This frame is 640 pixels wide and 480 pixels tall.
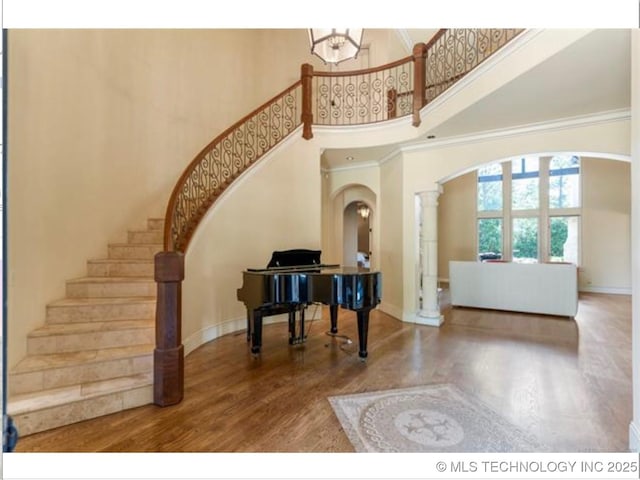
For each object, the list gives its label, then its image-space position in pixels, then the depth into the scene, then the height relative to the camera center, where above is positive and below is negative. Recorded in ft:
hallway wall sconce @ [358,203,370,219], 32.90 +2.93
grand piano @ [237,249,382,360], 10.49 -1.79
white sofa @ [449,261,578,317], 17.31 -2.89
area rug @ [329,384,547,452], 6.40 -4.22
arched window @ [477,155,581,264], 29.40 +2.67
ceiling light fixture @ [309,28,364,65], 9.24 +6.06
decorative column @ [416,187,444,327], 16.60 -1.09
